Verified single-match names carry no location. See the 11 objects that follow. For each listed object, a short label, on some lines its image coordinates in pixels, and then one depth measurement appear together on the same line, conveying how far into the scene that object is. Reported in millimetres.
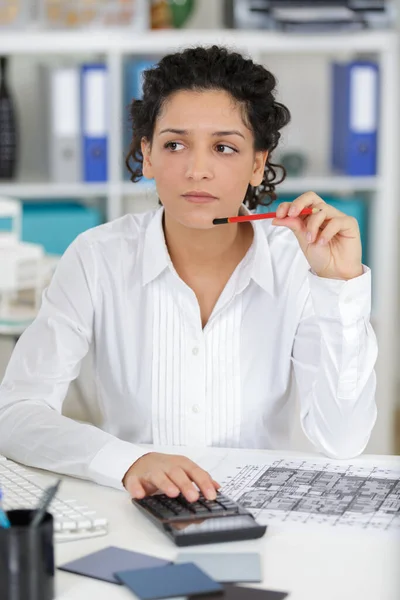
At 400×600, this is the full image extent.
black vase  3669
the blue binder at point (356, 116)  3635
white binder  3605
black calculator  1748
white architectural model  3097
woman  2153
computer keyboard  1779
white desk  1662
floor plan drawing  1823
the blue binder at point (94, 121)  3599
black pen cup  1607
